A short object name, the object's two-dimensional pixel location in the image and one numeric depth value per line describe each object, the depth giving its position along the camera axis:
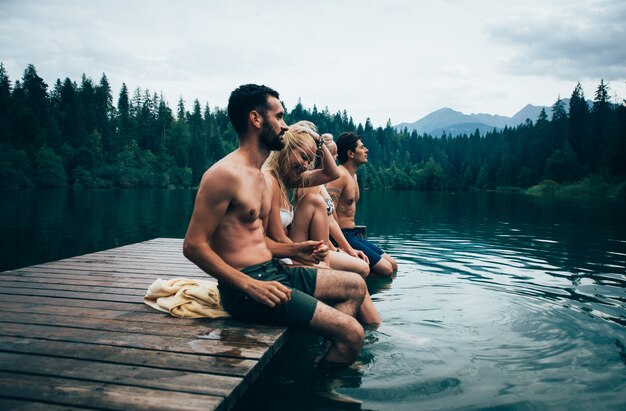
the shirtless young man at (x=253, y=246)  3.03
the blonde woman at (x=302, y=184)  4.24
